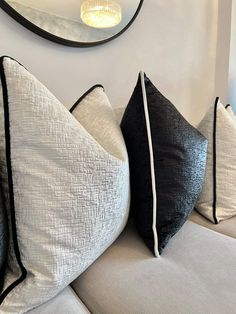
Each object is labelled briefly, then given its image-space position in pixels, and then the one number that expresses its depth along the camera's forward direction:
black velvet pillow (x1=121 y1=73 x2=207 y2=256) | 0.90
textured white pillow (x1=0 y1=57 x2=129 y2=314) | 0.68
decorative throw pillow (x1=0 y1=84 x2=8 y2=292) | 0.66
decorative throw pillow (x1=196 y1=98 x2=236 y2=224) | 1.19
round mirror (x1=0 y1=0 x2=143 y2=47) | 1.15
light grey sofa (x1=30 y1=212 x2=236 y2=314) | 0.70
